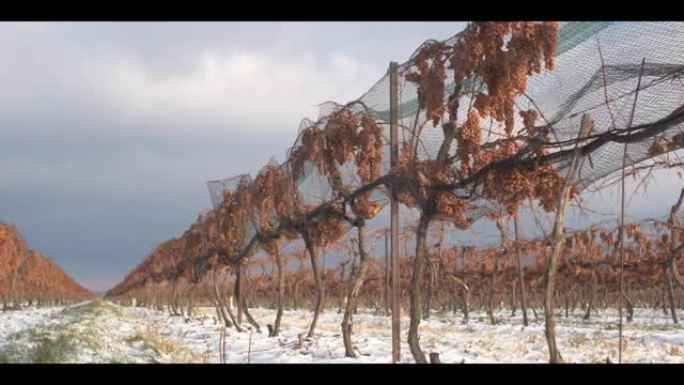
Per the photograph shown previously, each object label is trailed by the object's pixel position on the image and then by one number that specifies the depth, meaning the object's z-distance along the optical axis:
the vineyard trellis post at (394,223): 7.66
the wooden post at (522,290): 17.04
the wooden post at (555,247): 6.27
